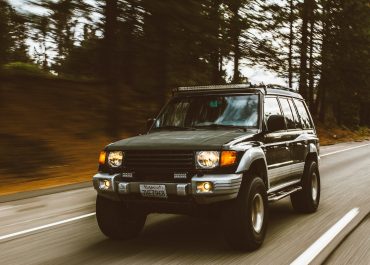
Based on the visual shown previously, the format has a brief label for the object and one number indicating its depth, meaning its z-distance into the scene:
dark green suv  5.75
